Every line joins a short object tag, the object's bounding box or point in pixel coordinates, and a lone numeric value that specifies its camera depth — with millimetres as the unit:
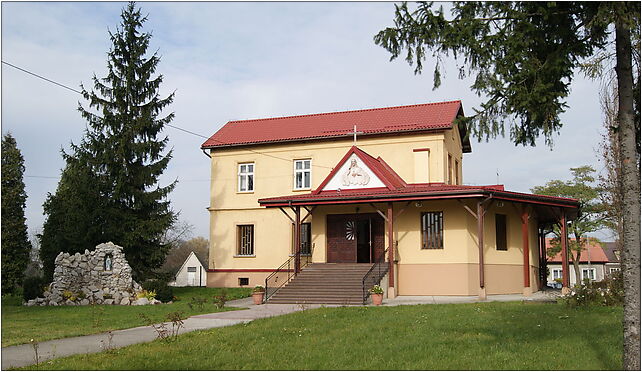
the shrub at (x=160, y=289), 23672
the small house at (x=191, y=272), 62219
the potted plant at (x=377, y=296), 19859
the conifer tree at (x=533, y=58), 7812
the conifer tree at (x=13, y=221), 32625
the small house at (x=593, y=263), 66000
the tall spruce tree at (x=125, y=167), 25828
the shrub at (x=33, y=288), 23969
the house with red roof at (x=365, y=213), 22688
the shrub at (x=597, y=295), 16234
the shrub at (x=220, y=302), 19547
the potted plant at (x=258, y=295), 21781
